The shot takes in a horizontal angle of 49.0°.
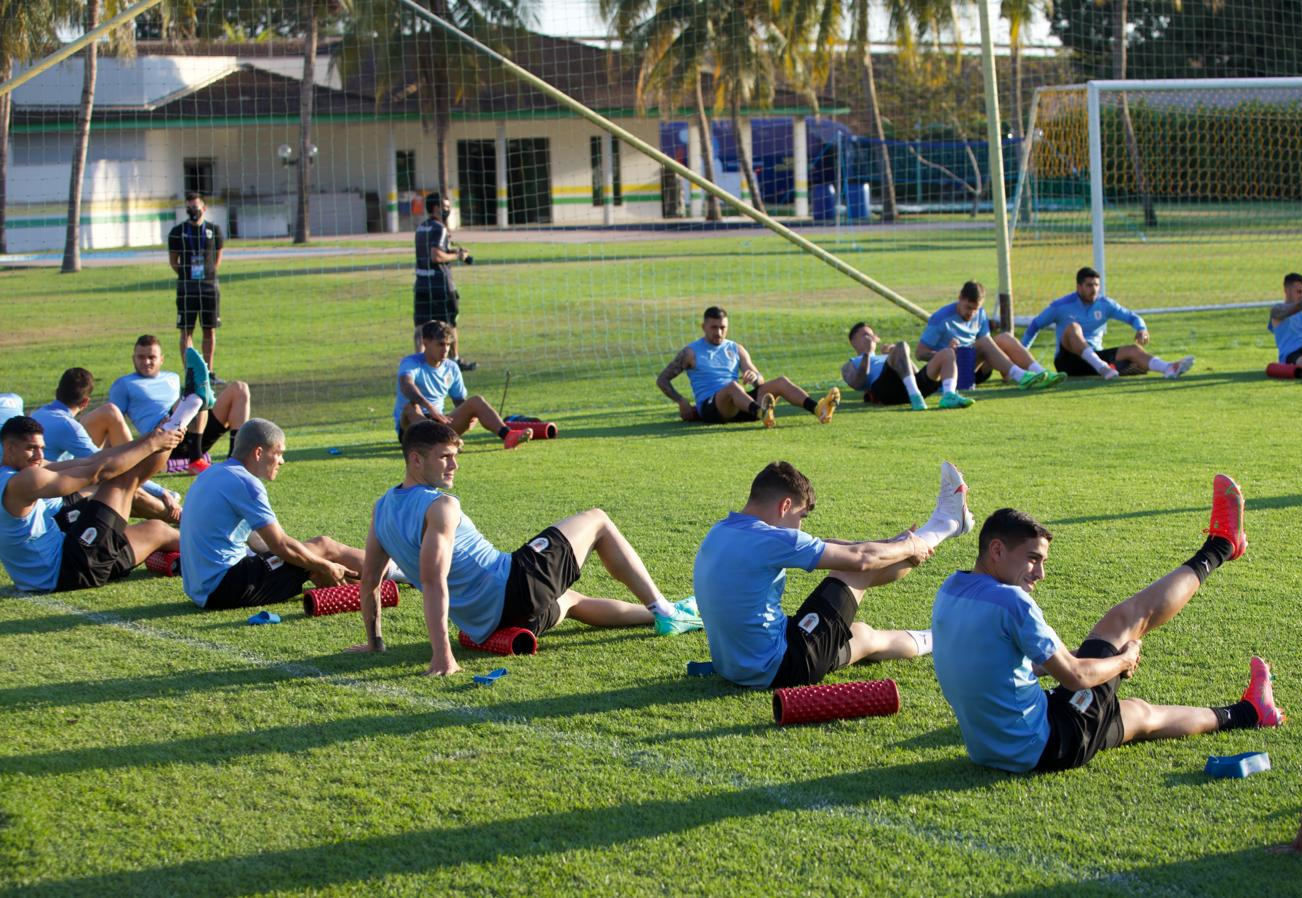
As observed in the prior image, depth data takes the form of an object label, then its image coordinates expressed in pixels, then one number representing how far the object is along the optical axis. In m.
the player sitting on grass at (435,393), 12.71
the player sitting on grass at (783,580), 5.92
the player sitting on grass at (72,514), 7.85
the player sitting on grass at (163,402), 11.34
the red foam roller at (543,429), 13.43
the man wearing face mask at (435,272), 16.89
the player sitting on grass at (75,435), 9.52
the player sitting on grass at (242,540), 7.68
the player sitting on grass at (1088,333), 15.58
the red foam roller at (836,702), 5.70
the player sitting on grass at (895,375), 14.22
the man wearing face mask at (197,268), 17.61
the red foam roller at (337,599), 7.77
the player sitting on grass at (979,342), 14.93
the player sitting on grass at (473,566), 6.41
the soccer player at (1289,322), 14.90
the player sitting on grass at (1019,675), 4.96
